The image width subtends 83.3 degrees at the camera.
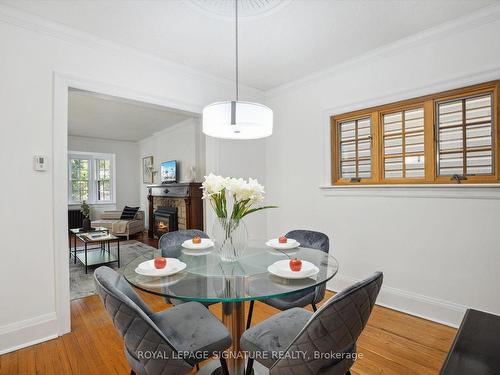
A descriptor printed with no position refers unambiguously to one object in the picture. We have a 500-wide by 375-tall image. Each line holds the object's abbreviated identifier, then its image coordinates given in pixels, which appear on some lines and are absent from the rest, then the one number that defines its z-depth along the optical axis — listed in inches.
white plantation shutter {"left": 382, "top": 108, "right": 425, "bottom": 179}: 103.0
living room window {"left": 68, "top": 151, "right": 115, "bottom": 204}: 289.6
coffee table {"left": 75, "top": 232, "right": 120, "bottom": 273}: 159.6
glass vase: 69.4
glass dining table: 50.1
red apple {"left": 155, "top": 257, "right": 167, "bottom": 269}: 59.3
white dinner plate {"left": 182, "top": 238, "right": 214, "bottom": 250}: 80.3
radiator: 276.0
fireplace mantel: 205.6
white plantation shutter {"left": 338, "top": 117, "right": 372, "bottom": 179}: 117.6
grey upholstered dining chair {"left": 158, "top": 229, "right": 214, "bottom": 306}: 81.7
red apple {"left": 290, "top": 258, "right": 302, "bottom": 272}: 57.2
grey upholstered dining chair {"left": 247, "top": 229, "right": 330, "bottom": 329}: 76.0
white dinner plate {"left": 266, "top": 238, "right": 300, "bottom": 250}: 81.4
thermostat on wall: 86.3
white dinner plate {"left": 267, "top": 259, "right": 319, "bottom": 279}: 55.3
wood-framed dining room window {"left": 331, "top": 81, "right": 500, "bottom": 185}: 89.8
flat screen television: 241.4
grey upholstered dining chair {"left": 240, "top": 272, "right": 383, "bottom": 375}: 40.8
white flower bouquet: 65.9
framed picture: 291.4
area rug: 126.5
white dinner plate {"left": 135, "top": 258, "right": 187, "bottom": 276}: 57.0
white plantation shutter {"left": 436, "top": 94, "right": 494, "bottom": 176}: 89.7
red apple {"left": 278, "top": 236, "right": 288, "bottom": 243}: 84.4
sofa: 250.2
